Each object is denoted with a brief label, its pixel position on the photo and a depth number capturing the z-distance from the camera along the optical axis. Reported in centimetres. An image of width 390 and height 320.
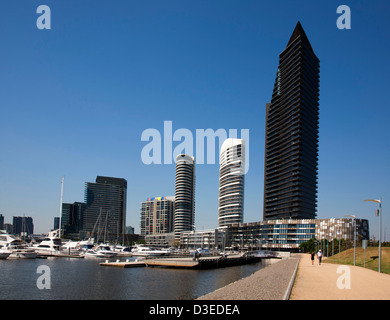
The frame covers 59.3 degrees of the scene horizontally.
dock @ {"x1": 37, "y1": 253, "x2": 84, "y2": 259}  11538
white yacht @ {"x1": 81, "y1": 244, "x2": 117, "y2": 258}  11719
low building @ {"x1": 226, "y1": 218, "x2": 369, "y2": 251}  17500
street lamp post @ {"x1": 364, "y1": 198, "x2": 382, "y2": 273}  3909
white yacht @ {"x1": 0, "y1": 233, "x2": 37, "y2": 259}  9963
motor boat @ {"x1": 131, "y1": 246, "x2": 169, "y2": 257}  12544
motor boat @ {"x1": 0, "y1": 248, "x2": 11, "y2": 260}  8992
